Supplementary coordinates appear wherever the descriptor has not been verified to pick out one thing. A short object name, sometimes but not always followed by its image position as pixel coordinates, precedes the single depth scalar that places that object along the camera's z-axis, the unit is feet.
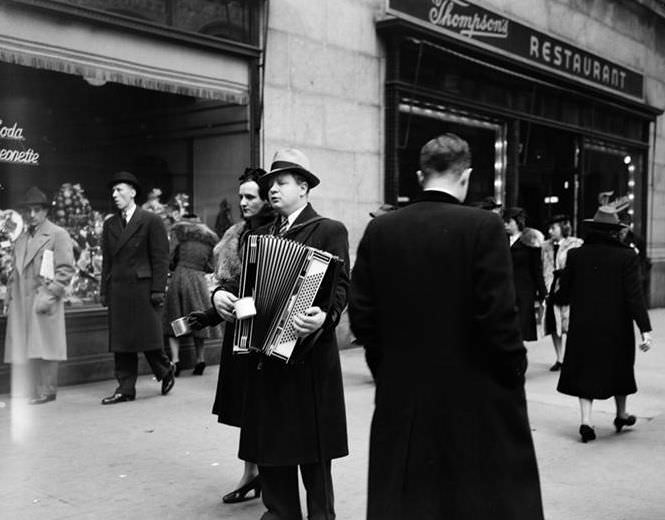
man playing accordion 12.72
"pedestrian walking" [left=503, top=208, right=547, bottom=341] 30.17
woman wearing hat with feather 21.07
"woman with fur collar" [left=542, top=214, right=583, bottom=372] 32.35
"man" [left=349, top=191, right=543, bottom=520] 9.86
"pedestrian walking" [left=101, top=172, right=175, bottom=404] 24.95
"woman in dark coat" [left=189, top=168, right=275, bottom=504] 14.38
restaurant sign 40.01
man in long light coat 24.86
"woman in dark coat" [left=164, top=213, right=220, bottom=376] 29.30
